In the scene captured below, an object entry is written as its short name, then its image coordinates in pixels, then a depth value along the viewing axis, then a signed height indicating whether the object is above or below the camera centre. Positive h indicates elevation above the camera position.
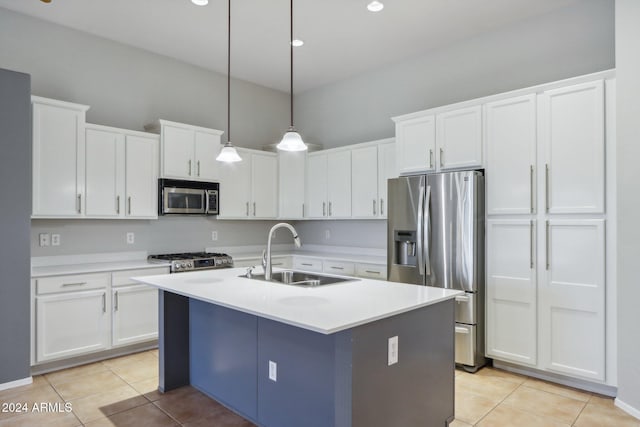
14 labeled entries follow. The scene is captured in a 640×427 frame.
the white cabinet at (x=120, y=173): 3.74 +0.40
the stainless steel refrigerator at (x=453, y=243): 3.35 -0.24
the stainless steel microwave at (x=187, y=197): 4.20 +0.19
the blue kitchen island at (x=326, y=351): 1.82 -0.73
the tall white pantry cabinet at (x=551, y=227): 2.88 -0.09
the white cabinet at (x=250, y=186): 4.78 +0.35
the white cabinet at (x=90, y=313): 3.28 -0.86
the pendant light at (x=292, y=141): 2.53 +0.46
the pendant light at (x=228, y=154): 2.88 +0.43
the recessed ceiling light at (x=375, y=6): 3.39 +1.78
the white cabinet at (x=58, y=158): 3.39 +0.49
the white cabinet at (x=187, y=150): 4.18 +0.70
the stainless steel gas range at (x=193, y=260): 4.04 -0.47
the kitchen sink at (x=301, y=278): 2.84 -0.46
